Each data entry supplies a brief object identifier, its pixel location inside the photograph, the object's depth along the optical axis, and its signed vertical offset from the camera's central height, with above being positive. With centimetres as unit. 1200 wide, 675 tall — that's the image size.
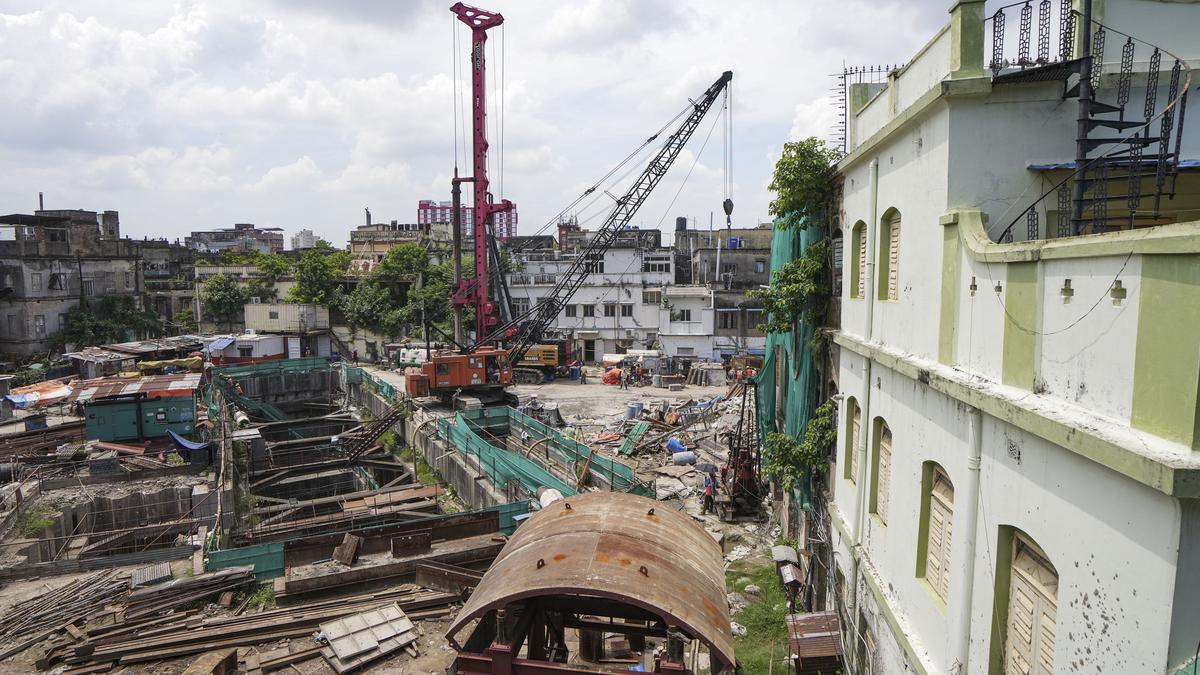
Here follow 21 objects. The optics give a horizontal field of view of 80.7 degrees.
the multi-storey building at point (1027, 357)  410 -63
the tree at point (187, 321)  5428 -349
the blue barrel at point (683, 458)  2323 -595
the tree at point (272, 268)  5638 +69
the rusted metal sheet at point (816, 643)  1077 -561
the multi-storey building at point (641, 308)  4425 -202
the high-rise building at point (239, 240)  10250 +571
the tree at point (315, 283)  5244 -52
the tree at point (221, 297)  5206 -152
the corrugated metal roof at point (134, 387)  2428 -395
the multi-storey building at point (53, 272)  4141 +27
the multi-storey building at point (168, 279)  5659 -24
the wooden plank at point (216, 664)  1091 -609
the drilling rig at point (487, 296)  3067 -106
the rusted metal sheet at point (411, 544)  1518 -576
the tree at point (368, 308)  5212 -230
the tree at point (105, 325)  4338 -309
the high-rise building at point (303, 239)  14100 +765
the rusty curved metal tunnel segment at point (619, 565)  689 -305
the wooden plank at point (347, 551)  1490 -582
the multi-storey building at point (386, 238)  6894 +432
